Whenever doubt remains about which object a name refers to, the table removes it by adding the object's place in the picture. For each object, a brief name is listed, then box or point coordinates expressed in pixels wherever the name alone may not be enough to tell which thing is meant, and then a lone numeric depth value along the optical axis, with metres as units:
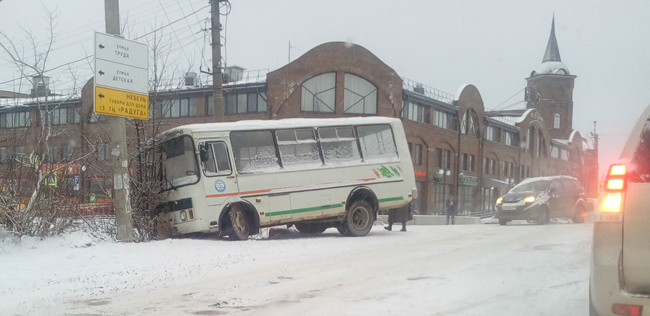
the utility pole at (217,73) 18.30
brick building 40.44
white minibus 13.80
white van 4.20
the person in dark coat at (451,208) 34.82
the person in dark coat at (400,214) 16.69
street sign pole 12.30
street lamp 49.18
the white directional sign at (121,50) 11.94
